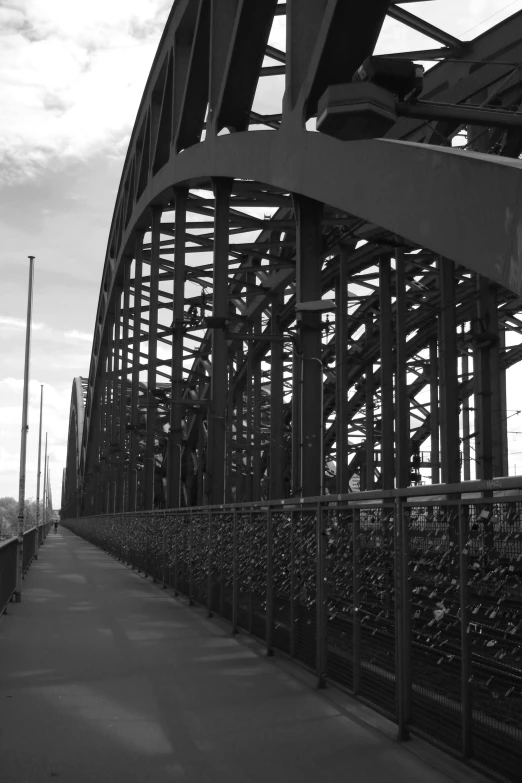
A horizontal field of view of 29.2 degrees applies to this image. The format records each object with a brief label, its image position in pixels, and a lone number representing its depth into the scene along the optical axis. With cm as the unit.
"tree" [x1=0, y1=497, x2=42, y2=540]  10712
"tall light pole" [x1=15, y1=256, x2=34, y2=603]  1538
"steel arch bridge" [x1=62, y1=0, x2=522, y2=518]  740
